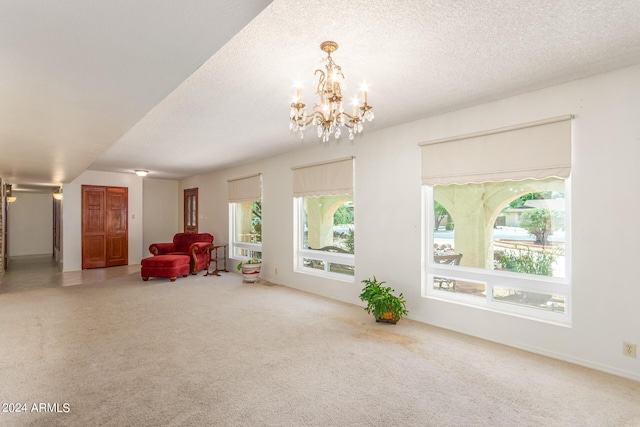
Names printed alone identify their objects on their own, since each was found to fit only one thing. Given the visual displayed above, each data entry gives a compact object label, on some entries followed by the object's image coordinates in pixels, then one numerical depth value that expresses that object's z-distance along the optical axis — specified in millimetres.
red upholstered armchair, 7141
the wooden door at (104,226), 8164
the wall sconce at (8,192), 8494
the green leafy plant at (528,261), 3176
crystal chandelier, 2312
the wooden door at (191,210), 9148
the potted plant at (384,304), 3799
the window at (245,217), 6887
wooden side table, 7633
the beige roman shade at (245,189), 6708
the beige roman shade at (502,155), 2963
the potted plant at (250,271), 6238
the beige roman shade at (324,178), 4867
